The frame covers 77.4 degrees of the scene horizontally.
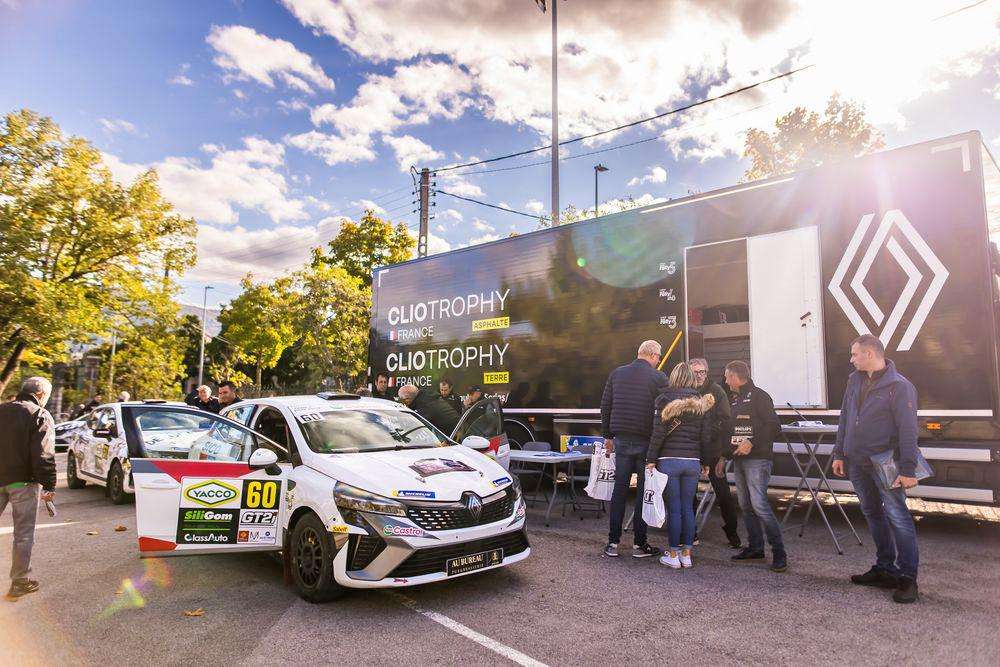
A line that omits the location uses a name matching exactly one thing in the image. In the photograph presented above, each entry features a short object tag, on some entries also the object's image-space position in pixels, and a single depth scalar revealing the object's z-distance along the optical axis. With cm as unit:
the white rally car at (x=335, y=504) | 408
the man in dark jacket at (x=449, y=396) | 913
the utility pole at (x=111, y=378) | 2997
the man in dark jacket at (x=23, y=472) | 457
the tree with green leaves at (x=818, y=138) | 2289
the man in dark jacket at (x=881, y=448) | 428
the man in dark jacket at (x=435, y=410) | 807
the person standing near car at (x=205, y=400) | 999
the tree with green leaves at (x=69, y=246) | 1839
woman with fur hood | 519
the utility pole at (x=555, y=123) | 1658
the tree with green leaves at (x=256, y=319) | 3384
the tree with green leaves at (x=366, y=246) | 3222
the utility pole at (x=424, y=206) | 2295
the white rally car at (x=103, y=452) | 853
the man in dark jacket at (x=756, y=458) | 510
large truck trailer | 566
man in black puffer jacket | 557
